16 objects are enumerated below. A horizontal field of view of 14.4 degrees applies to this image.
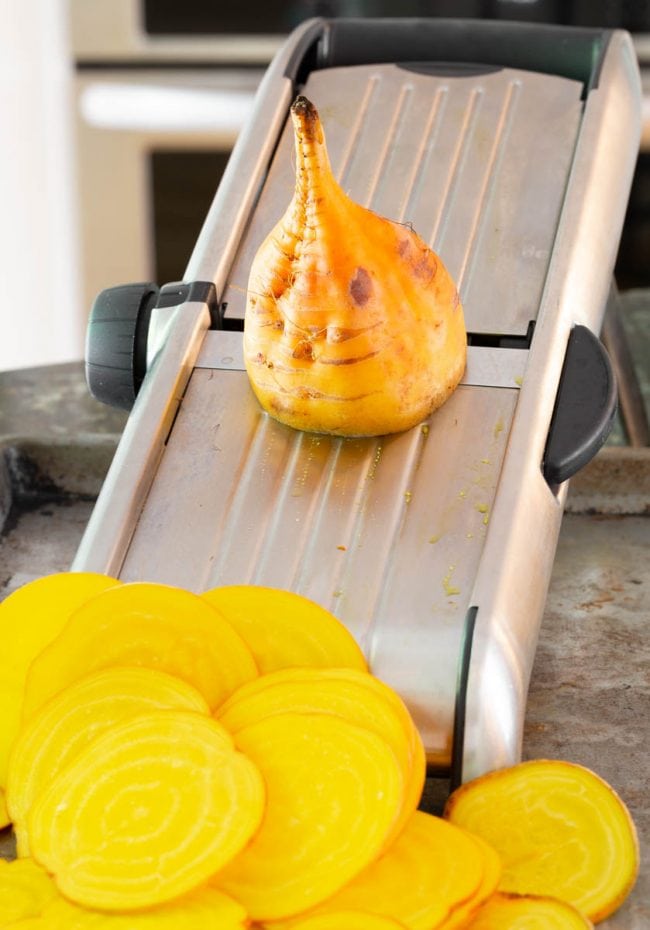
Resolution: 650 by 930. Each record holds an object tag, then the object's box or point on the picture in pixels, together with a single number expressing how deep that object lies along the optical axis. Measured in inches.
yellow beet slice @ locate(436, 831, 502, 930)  24.6
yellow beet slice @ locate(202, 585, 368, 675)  26.6
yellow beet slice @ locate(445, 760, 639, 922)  25.6
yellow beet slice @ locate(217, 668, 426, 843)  25.5
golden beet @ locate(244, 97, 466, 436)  27.7
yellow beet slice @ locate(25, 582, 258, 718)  26.2
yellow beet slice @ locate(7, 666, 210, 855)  25.5
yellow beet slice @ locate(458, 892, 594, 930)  24.9
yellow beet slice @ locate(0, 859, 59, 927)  24.8
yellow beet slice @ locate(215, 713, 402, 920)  24.5
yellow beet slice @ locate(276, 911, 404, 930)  24.2
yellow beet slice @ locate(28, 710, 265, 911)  24.3
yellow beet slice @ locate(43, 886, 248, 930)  24.2
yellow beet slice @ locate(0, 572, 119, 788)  26.5
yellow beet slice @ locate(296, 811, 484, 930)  24.6
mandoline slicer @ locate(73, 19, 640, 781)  27.4
